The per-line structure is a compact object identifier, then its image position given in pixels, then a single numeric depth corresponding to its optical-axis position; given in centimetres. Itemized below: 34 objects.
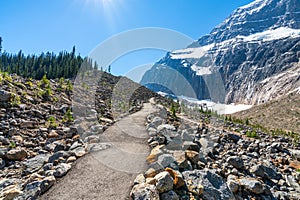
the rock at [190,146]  772
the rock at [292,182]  783
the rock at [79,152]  745
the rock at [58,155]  696
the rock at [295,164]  997
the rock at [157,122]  1239
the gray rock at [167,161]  612
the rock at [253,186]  657
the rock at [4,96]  1032
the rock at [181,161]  640
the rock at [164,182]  510
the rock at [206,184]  561
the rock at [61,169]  604
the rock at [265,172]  790
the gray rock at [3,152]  723
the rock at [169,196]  502
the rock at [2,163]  685
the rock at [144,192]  481
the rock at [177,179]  549
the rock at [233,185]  634
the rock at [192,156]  695
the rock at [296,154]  1123
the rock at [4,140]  790
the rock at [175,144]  793
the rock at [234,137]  1259
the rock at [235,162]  795
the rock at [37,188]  514
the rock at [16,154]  725
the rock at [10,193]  514
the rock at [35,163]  658
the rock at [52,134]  928
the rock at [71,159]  700
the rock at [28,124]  934
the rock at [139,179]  556
